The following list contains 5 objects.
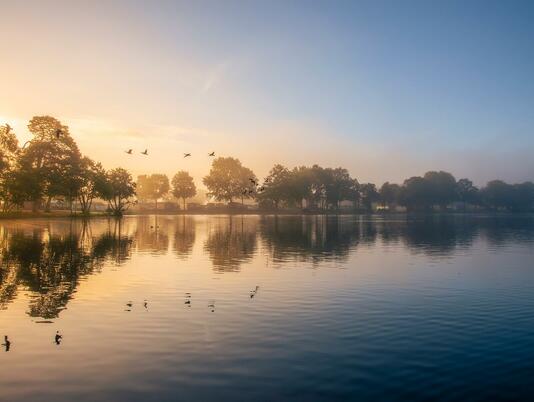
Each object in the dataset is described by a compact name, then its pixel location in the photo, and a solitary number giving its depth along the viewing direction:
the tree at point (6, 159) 115.53
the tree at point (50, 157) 131.62
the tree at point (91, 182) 145.75
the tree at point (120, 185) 165.88
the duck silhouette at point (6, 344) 17.67
